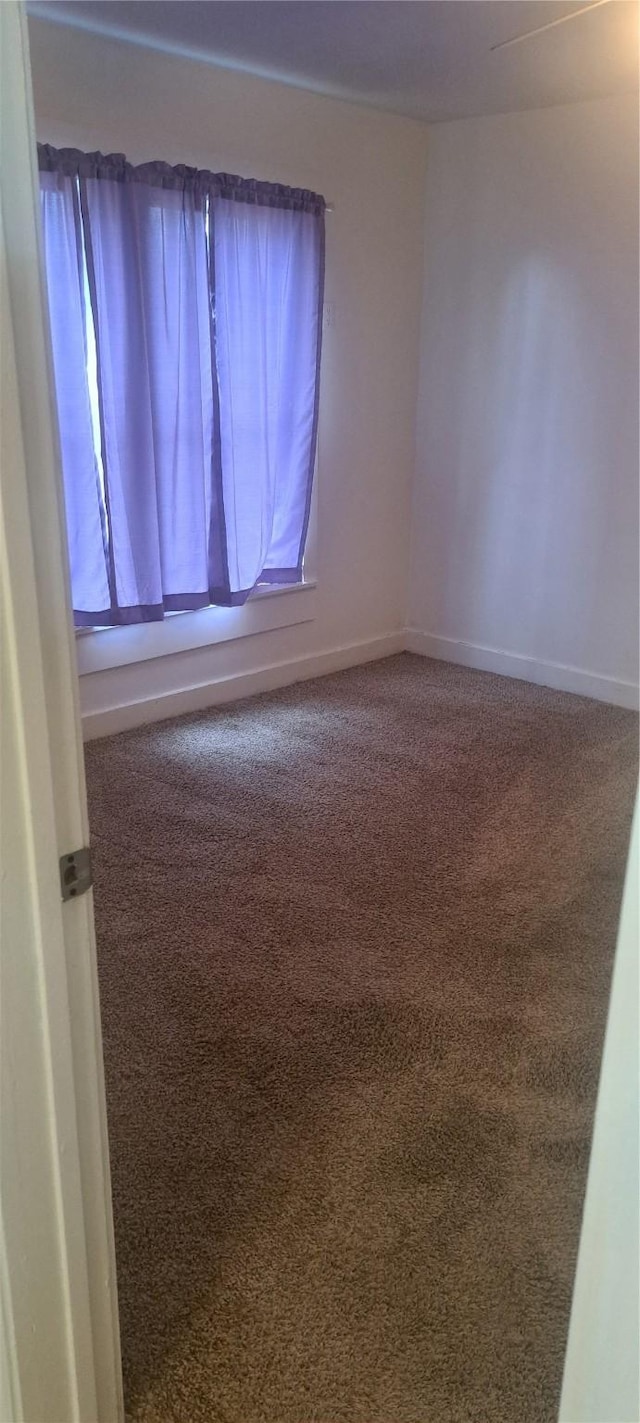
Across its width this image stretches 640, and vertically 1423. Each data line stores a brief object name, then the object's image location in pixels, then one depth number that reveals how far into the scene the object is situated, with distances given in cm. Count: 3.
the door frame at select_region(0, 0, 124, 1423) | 90
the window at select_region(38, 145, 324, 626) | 308
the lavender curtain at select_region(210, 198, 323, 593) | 352
